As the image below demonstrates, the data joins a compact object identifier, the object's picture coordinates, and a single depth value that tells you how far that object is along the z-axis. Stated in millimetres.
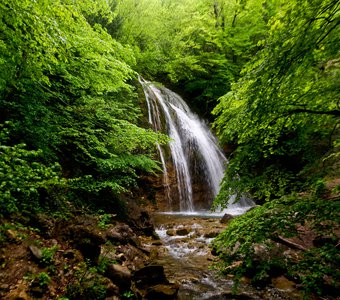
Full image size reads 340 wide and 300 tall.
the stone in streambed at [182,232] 7827
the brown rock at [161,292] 3879
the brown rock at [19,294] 2851
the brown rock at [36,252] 3602
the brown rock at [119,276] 3785
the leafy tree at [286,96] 2529
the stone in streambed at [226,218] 8925
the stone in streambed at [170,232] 7784
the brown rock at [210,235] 7412
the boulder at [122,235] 5473
